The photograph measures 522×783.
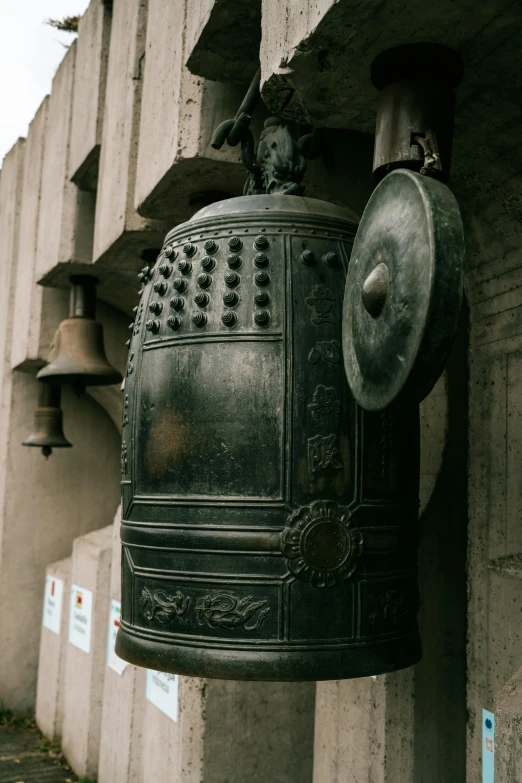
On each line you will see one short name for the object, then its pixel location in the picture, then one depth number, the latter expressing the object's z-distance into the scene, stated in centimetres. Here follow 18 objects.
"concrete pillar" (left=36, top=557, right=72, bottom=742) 611
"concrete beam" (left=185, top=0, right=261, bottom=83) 258
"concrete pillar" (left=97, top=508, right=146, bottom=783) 462
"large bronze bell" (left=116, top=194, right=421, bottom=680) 176
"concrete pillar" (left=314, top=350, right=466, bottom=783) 282
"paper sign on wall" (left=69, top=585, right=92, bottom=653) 560
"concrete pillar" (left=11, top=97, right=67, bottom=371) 615
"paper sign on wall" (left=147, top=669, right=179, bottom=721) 380
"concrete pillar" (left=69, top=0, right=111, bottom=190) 491
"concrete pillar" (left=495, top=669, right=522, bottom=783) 165
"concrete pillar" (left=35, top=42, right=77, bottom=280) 541
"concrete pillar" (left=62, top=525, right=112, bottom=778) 546
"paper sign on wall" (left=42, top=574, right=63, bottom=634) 631
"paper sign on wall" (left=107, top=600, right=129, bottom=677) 484
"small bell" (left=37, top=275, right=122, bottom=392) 494
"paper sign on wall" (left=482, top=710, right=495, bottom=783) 258
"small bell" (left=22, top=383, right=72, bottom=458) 619
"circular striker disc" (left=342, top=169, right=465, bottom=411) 144
